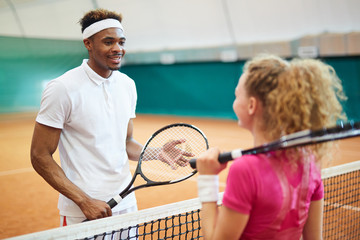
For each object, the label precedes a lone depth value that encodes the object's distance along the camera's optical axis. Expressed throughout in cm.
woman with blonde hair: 117
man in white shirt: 191
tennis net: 159
